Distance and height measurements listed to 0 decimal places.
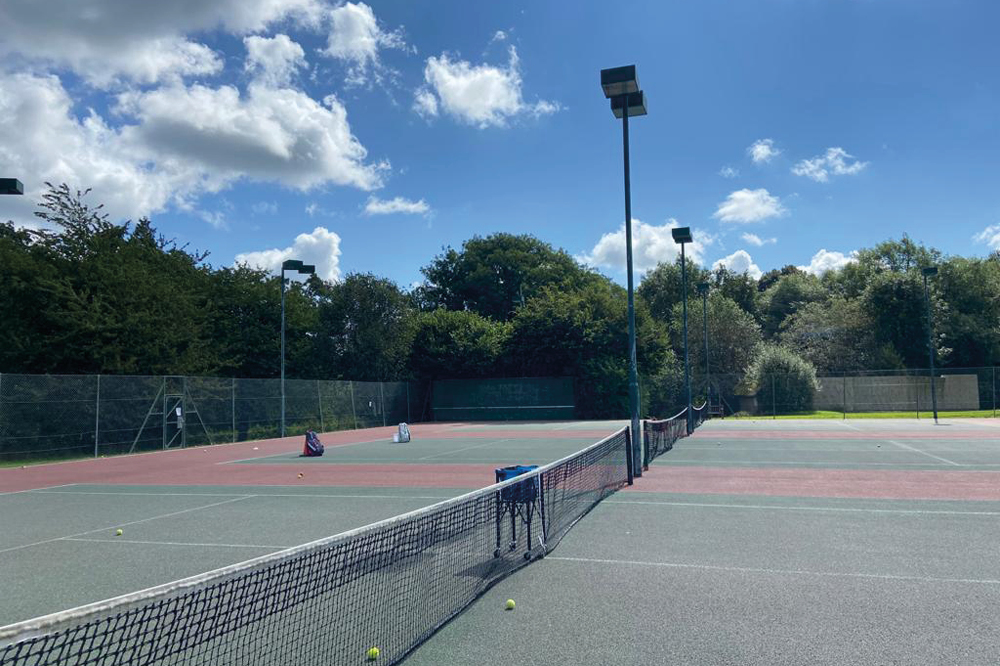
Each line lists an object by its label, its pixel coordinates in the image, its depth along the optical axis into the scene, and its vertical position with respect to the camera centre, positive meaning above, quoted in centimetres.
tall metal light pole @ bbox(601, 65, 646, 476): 1319 +543
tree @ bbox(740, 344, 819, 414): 4056 -6
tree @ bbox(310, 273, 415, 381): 4228 +350
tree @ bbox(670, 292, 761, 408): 5091 +308
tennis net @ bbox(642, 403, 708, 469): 1545 -137
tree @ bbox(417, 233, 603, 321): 6456 +1016
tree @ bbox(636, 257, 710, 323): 6594 +885
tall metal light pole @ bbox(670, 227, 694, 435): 2416 +499
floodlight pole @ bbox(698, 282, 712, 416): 3903 -55
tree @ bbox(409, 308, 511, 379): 4391 +213
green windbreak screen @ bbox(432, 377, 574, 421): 4128 -80
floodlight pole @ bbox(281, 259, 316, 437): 2811 +480
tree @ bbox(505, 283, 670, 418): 4016 +224
